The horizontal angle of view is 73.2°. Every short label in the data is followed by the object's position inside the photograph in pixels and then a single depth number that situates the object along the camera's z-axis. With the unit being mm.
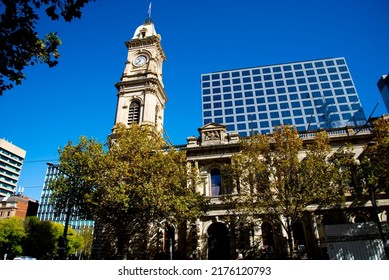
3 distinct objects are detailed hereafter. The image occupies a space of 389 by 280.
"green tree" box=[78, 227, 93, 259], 62241
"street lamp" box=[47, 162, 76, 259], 19969
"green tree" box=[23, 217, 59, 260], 43156
